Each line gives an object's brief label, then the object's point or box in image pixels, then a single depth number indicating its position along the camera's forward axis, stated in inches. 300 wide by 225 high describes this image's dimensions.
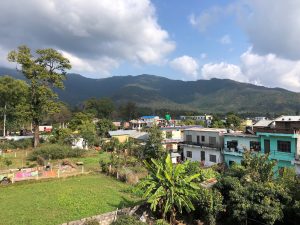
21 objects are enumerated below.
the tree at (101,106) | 4303.6
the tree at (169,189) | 601.3
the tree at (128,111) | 4670.8
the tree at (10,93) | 2134.6
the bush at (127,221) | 548.4
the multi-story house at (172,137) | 1667.1
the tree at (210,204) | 609.3
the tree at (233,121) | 2721.5
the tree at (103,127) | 2428.6
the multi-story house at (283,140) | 1023.0
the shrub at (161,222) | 587.2
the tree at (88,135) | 1797.2
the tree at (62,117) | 3705.7
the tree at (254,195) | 569.0
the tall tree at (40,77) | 1565.0
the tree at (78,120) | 2554.1
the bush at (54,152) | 1315.2
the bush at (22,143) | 1709.9
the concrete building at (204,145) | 1363.2
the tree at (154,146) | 1251.8
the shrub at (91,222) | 562.8
